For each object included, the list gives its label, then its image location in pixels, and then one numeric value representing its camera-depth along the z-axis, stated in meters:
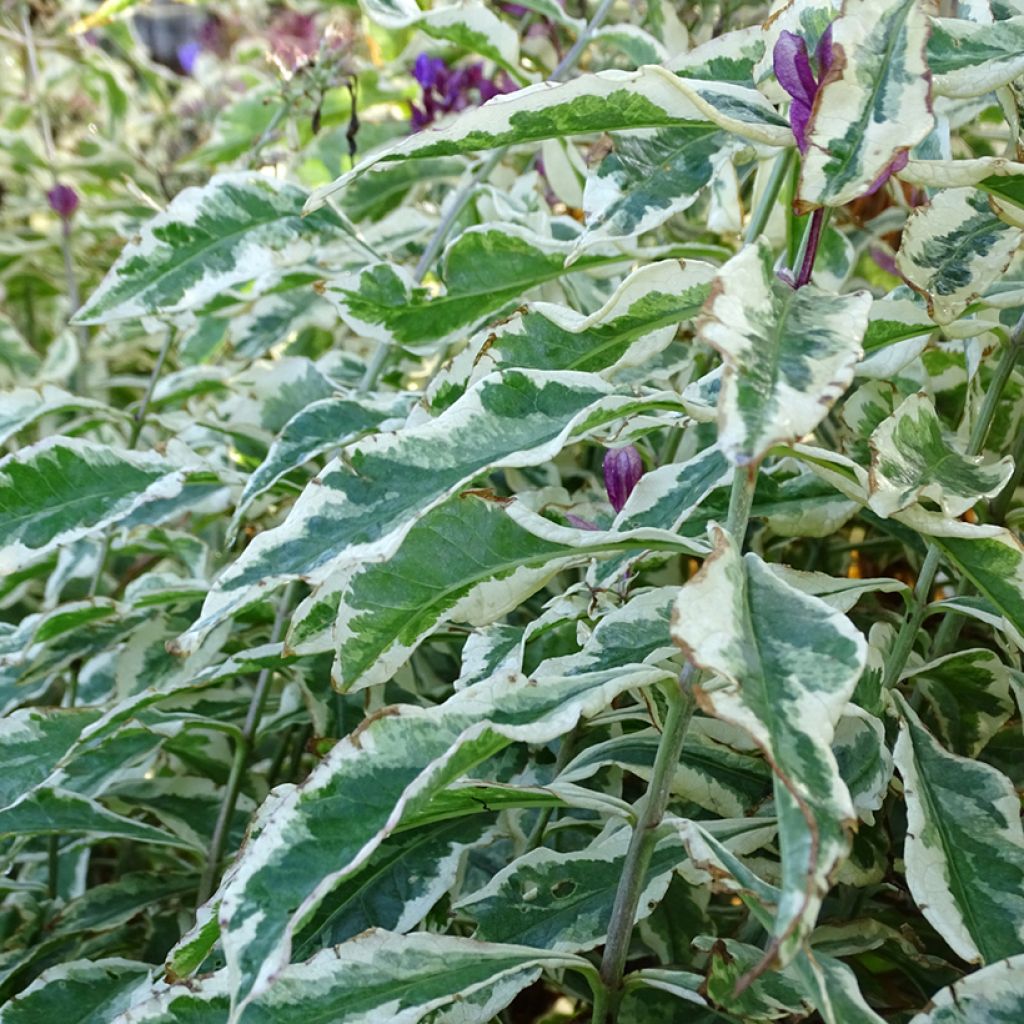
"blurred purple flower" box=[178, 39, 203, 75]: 2.44
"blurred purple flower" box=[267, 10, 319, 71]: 1.92
